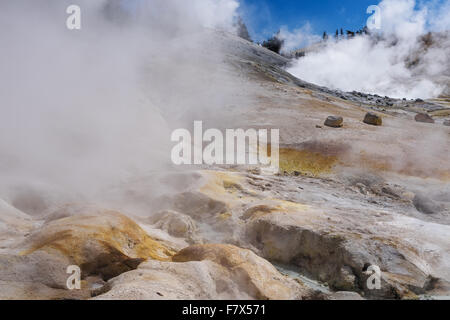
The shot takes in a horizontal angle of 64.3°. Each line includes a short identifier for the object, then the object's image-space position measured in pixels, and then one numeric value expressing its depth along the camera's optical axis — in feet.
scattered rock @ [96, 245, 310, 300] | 22.27
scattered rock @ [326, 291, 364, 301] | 25.34
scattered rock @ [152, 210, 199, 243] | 42.63
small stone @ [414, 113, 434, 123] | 127.19
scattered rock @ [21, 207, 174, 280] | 28.53
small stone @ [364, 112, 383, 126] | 104.73
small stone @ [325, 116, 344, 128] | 99.66
